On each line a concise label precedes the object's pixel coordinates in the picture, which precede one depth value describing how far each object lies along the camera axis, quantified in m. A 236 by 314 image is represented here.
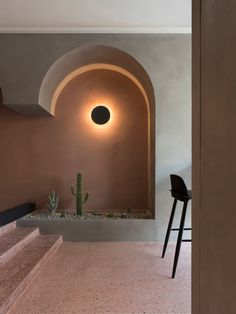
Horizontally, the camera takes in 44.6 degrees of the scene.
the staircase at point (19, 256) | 2.14
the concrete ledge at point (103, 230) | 3.70
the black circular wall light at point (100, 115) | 4.55
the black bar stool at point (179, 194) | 2.56
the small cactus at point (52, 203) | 4.12
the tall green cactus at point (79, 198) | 4.01
